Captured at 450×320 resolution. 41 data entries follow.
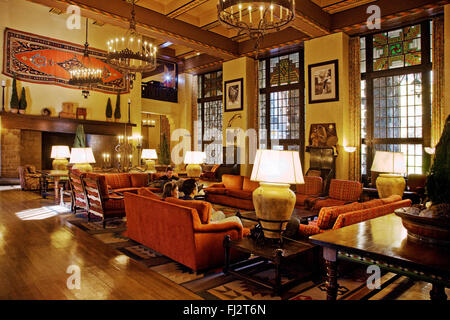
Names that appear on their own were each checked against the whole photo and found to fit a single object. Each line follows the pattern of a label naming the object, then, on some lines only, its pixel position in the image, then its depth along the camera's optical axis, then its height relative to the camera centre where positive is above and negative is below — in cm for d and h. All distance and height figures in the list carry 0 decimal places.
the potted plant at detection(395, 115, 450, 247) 172 -31
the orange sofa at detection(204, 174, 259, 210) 677 -87
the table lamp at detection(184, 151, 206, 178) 656 -14
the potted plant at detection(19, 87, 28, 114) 997 +177
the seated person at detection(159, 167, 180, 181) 672 -49
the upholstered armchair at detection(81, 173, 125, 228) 511 -74
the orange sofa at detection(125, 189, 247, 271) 313 -83
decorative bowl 172 -43
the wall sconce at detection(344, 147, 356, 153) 833 +14
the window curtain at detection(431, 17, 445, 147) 718 +176
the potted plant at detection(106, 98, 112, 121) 1192 +181
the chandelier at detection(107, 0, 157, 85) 558 +187
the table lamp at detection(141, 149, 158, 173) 884 +6
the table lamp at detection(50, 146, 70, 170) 675 +11
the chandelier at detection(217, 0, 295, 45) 349 +176
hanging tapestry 995 +345
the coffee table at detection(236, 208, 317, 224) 423 -89
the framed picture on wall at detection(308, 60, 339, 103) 864 +212
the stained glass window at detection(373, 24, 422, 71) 786 +282
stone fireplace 1006 +72
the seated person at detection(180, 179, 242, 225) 429 -47
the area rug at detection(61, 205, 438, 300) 273 -125
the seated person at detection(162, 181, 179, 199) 405 -45
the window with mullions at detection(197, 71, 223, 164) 1330 +180
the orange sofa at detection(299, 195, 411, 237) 293 -62
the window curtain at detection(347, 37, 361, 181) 851 +139
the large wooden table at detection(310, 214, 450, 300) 154 -55
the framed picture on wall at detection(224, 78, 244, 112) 1128 +228
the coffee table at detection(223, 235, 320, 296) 268 -94
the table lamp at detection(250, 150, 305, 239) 278 -29
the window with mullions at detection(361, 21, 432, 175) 770 +160
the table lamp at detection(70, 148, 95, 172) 610 -1
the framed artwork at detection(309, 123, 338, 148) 864 +57
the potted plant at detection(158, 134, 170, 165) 1448 +9
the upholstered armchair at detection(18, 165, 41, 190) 913 -63
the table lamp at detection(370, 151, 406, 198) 494 -26
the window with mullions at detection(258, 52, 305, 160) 1029 +185
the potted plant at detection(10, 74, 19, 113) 977 +186
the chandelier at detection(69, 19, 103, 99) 872 +224
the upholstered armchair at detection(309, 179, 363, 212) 559 -80
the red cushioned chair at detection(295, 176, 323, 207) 660 -71
